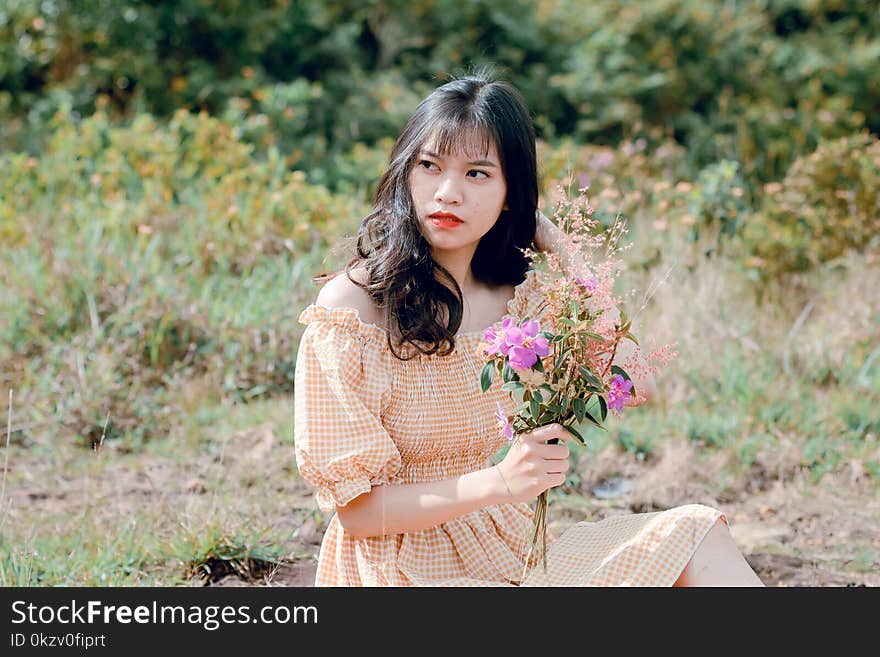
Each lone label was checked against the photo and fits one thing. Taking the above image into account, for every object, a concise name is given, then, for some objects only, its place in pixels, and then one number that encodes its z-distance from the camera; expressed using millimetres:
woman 2238
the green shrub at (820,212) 5152
